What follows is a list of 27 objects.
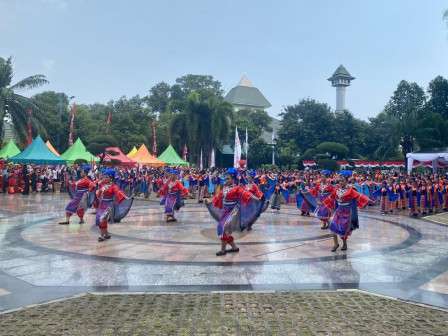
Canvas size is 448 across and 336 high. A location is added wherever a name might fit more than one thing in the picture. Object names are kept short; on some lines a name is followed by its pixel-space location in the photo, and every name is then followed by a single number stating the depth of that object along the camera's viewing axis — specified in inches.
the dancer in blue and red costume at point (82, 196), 435.5
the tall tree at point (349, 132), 1715.1
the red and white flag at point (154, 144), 1470.1
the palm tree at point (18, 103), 981.8
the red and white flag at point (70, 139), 1261.1
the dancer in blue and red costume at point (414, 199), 611.1
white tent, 1085.8
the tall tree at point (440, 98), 1380.4
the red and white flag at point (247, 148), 1520.3
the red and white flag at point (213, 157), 1309.7
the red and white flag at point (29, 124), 1002.0
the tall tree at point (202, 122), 1360.7
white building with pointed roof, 2662.4
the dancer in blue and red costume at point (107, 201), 358.6
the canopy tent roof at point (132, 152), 1345.1
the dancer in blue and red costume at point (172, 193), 480.1
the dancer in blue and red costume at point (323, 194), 440.8
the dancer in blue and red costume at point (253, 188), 350.9
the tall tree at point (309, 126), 1668.3
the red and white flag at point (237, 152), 1099.3
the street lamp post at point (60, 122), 1384.8
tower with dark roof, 3265.3
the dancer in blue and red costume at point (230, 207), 309.6
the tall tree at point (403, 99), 1823.7
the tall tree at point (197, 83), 2475.4
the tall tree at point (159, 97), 2412.6
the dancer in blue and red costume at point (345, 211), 321.7
